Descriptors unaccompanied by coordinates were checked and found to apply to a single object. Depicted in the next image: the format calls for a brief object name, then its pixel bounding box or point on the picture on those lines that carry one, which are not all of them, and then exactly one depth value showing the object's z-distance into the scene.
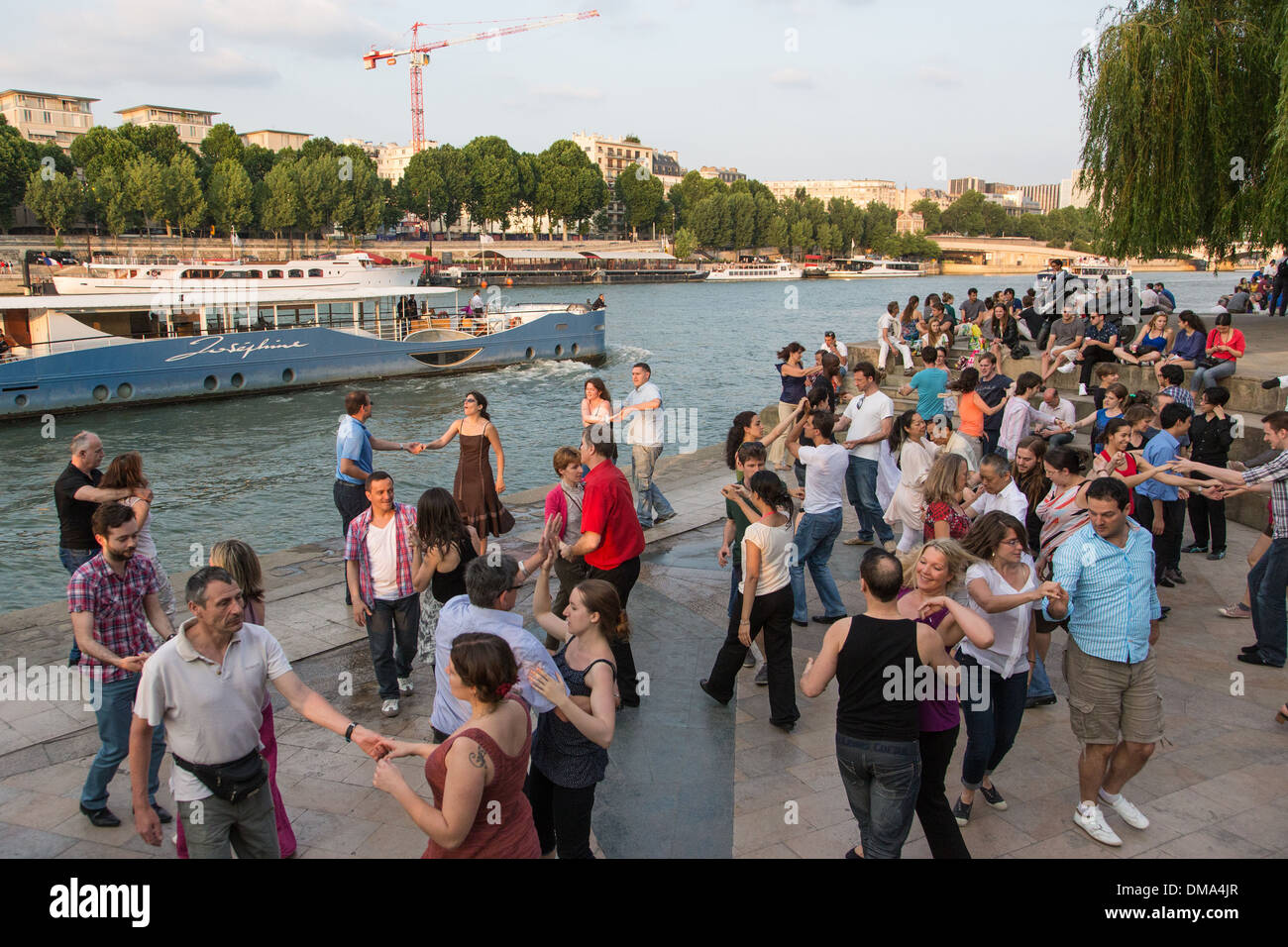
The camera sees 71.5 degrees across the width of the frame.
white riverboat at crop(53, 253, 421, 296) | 28.19
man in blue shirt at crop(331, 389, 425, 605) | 7.43
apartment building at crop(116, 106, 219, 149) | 127.81
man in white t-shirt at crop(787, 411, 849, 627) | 6.98
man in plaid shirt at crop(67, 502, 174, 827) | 4.31
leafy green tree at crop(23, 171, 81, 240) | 74.12
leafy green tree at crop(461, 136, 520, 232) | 110.12
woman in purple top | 3.85
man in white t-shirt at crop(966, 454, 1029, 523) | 5.76
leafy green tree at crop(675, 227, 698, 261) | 124.38
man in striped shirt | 4.23
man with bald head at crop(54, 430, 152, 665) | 5.81
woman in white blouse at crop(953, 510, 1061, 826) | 4.37
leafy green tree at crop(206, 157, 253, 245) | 84.25
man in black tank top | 3.52
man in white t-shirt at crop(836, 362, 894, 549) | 8.39
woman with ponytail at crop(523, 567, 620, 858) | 3.54
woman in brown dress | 7.93
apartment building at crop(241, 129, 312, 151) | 149.62
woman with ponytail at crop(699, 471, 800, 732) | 5.36
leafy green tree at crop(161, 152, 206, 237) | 80.06
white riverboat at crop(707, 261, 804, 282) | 112.19
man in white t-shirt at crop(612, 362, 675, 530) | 9.59
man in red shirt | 5.75
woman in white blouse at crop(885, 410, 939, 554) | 7.08
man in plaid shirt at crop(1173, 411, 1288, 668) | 5.98
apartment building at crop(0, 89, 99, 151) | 107.94
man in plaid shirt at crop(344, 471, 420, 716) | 5.64
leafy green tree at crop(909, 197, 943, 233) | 176.25
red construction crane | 146.38
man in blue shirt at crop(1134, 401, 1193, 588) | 7.00
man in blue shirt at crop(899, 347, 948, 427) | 10.14
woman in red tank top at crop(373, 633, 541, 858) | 2.83
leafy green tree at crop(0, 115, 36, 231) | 74.88
